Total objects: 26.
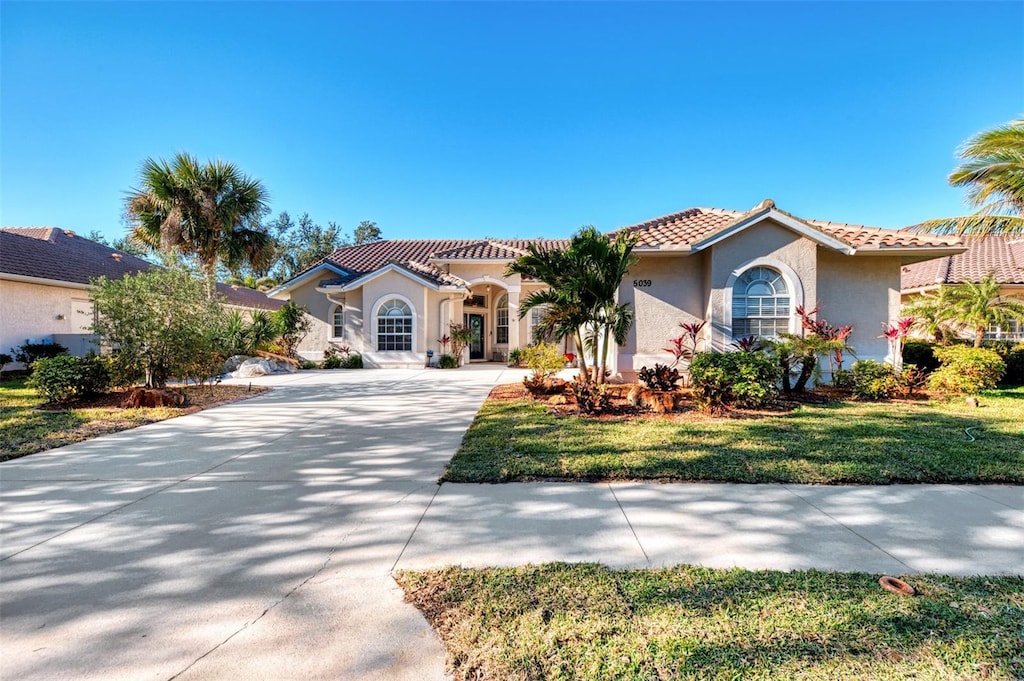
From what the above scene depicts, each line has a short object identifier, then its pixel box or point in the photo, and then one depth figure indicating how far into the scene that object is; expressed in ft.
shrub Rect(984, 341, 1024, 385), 42.47
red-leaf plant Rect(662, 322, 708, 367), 34.19
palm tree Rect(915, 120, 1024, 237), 29.19
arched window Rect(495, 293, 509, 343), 73.97
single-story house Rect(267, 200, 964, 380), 34.68
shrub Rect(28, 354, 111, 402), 29.07
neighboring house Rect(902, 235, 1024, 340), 51.96
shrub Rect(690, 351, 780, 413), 27.66
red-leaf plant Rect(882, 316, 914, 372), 33.37
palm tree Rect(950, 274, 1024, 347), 38.60
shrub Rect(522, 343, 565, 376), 33.94
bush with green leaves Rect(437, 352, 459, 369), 59.26
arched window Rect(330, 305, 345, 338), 65.46
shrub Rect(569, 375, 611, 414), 26.99
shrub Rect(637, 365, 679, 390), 29.94
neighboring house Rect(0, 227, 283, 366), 46.24
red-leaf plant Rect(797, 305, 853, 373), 30.60
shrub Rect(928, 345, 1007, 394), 33.35
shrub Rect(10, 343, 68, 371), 46.11
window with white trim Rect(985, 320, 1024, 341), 53.36
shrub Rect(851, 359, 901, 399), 32.17
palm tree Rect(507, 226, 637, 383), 30.01
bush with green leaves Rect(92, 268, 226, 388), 30.91
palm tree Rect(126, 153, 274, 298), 53.47
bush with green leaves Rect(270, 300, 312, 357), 58.90
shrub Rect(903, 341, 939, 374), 43.75
